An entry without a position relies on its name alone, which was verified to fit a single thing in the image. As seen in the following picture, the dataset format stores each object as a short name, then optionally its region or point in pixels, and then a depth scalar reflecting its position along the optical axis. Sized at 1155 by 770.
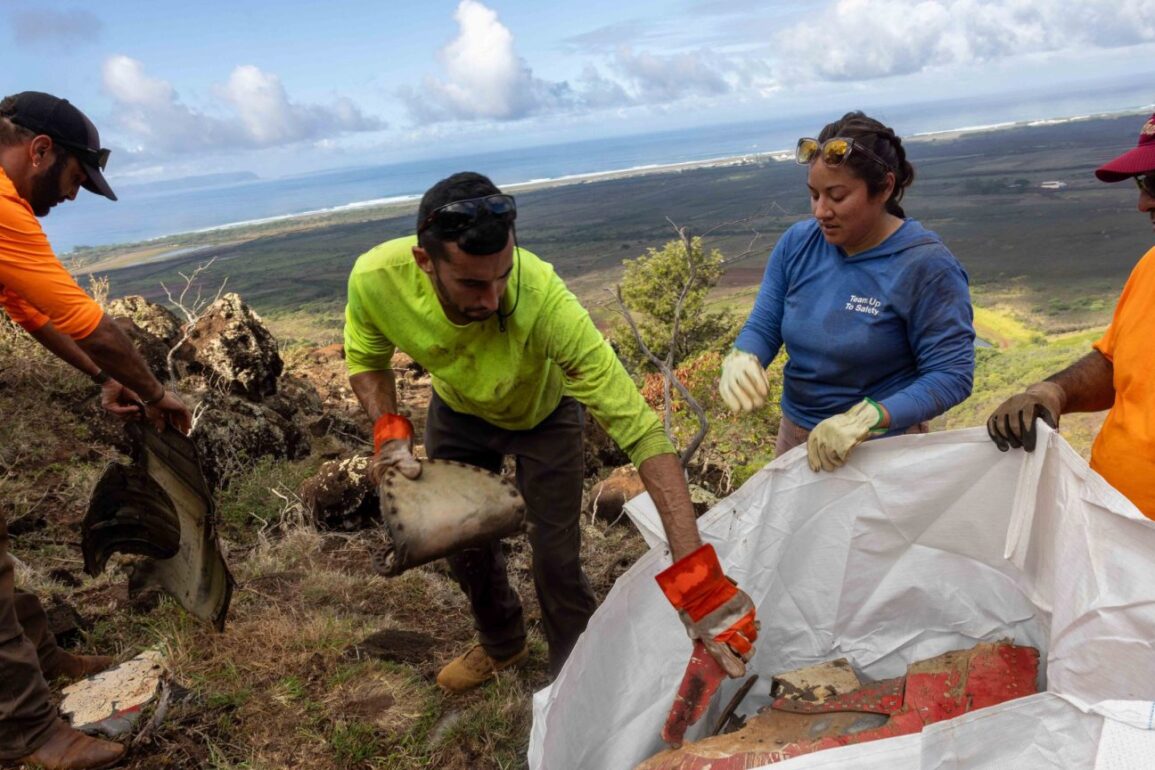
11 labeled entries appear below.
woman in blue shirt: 1.75
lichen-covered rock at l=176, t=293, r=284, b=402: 5.30
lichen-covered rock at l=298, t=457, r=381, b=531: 3.98
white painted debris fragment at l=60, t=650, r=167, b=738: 1.96
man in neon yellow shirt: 1.60
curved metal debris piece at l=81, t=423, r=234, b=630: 2.21
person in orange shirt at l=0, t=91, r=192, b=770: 1.77
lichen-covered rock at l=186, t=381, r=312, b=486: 4.50
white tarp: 1.23
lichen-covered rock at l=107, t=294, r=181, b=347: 5.32
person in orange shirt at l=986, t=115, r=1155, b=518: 1.47
